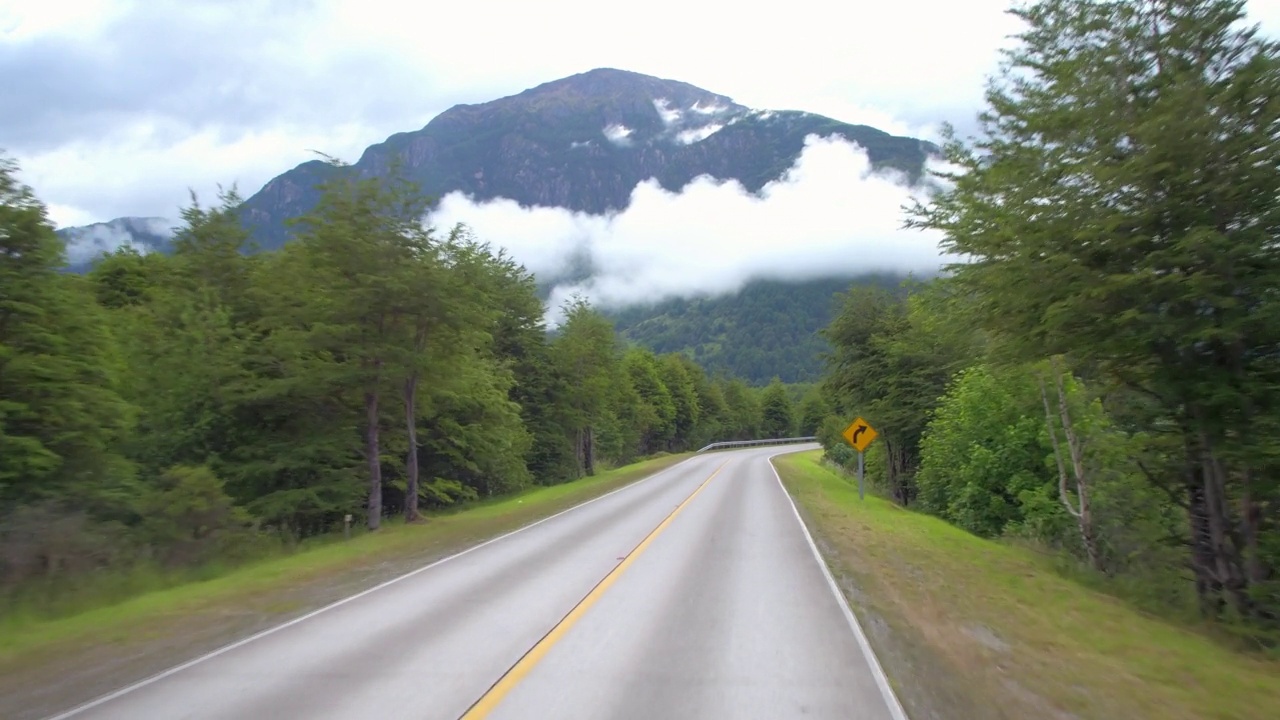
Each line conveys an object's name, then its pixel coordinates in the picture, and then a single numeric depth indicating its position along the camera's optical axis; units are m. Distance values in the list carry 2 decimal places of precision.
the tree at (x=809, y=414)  120.62
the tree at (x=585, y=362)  50.72
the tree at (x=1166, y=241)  10.83
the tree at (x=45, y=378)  15.20
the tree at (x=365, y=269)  22.03
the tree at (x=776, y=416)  127.94
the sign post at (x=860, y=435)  28.30
